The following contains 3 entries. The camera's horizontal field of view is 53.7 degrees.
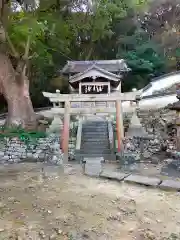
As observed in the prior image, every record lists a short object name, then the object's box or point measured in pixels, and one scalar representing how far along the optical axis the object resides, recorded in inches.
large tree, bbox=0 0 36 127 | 388.1
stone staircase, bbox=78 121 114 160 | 333.9
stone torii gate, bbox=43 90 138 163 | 329.3
